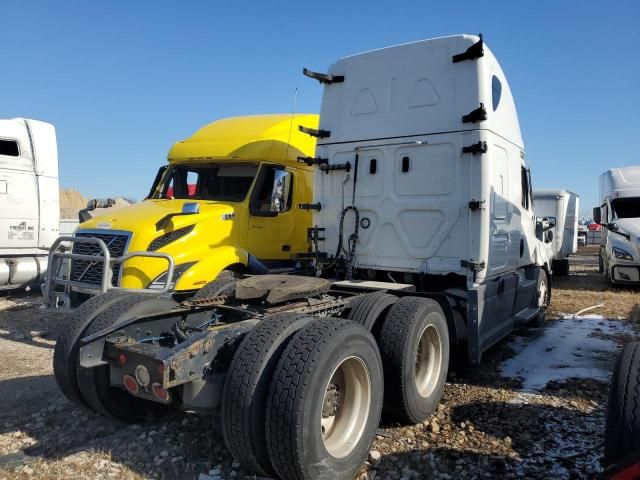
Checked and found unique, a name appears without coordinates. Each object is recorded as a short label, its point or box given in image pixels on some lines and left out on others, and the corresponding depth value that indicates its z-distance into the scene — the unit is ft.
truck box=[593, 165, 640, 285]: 38.88
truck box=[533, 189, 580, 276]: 48.54
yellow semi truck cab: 20.76
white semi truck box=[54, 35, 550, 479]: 10.21
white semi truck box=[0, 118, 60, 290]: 32.09
